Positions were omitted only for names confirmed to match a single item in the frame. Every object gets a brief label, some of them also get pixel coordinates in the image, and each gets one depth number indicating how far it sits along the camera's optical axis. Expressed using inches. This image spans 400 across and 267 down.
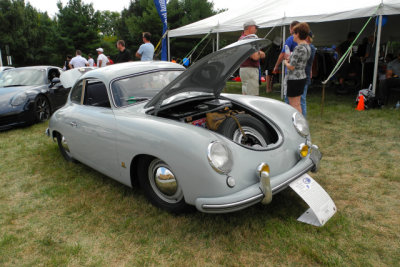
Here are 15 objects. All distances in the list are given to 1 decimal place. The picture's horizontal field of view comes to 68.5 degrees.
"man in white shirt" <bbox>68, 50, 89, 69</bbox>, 387.4
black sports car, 226.1
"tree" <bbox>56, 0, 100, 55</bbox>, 1326.3
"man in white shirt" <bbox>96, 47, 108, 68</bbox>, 372.8
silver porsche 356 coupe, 81.2
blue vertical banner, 420.2
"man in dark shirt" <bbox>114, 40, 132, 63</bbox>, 299.0
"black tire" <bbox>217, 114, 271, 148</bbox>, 100.3
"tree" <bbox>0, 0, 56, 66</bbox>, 1174.3
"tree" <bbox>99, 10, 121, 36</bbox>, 2427.0
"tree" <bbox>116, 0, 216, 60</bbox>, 1314.0
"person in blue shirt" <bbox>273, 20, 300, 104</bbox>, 202.6
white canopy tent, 255.3
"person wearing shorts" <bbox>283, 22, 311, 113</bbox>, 164.7
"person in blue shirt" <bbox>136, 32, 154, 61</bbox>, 295.1
